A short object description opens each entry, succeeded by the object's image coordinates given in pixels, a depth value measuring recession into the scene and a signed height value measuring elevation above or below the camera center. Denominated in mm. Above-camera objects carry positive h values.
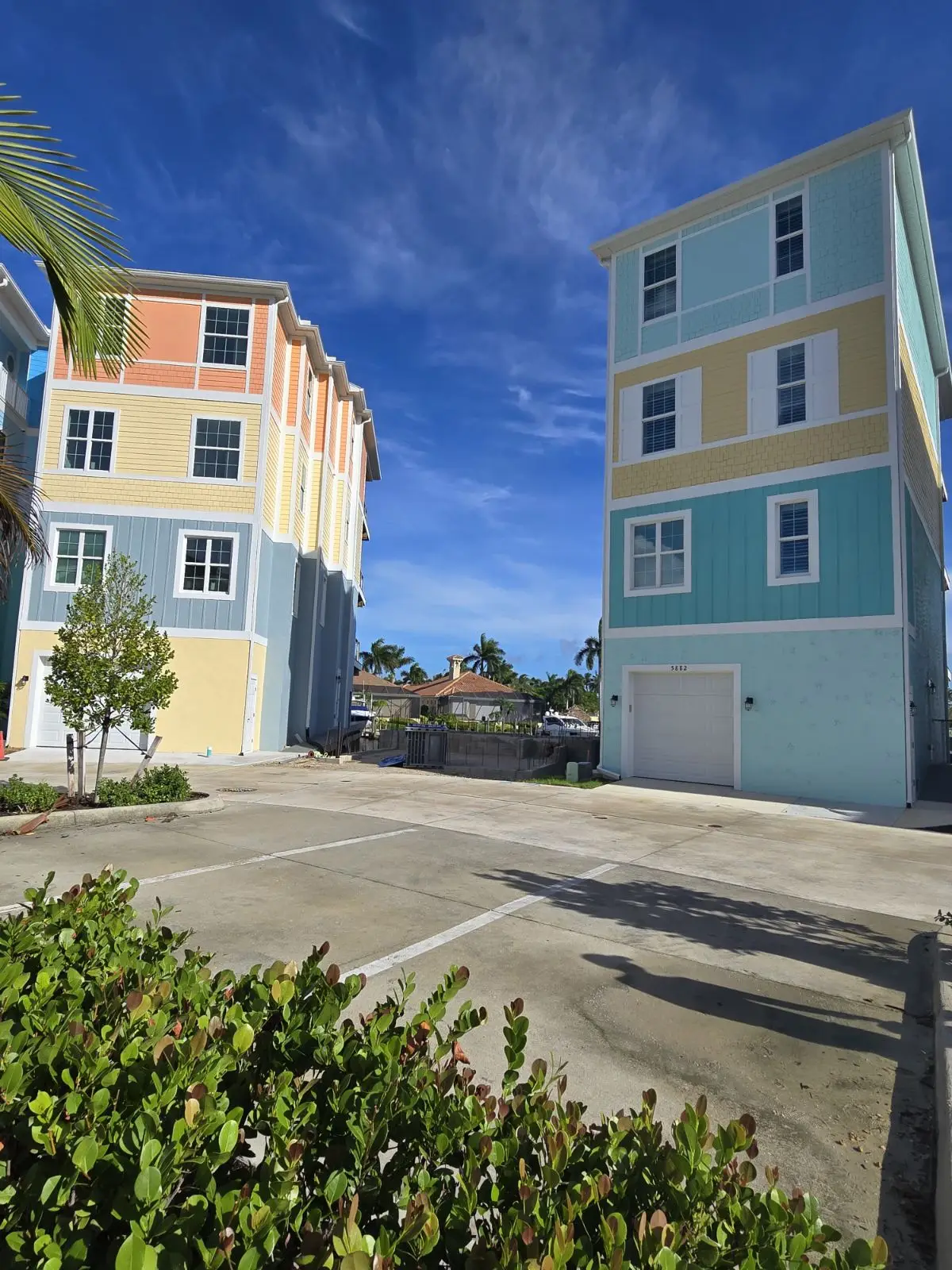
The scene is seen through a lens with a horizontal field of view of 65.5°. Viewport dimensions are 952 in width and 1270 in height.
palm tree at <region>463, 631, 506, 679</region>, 99938 +7894
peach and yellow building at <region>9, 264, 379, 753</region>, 20312 +5793
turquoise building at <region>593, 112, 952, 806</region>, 14461 +5186
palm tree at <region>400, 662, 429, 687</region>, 108188 +5654
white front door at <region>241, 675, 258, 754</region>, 20578 -229
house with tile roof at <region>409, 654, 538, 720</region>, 32438 +998
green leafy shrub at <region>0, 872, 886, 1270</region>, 1333 -923
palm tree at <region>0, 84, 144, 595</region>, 2990 +1985
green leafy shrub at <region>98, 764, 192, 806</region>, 10039 -1180
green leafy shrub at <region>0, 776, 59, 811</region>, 9336 -1228
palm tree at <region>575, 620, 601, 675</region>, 81375 +7290
